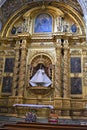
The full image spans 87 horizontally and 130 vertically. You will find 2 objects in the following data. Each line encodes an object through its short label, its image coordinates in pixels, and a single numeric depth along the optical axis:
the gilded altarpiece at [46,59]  7.53
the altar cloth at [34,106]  6.61
